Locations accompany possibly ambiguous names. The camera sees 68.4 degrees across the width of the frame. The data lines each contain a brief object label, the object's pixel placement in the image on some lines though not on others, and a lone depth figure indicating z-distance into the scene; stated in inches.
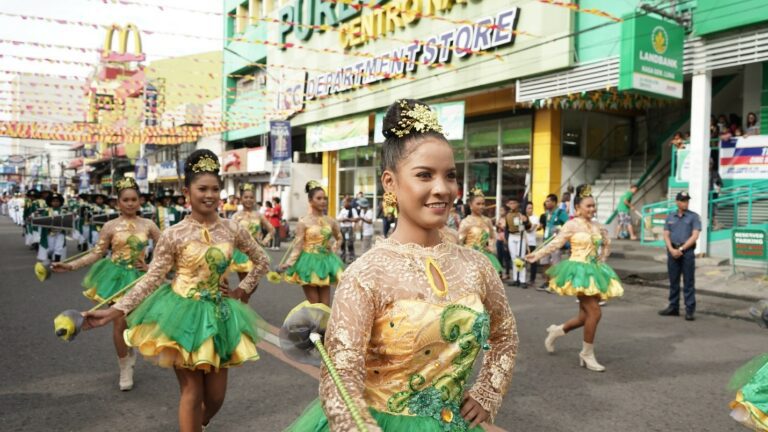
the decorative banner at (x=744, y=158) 506.6
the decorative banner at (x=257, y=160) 1211.9
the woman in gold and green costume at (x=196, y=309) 142.3
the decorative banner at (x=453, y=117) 713.6
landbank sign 483.8
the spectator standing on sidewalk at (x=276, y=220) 771.4
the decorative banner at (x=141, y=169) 1487.5
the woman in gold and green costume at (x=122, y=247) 239.0
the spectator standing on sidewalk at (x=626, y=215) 635.5
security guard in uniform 347.9
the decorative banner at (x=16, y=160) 3768.5
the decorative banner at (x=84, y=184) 2316.8
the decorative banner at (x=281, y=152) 880.3
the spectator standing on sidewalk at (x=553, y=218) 490.3
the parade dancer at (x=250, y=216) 428.5
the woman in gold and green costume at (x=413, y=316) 70.3
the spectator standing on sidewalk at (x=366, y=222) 669.3
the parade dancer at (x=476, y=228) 350.0
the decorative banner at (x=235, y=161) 1295.5
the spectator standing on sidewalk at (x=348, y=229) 644.7
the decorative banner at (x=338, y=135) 940.0
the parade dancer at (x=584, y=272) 243.0
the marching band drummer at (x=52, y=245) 612.4
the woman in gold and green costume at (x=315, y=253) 294.7
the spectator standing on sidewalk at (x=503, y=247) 515.2
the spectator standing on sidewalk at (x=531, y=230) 502.9
